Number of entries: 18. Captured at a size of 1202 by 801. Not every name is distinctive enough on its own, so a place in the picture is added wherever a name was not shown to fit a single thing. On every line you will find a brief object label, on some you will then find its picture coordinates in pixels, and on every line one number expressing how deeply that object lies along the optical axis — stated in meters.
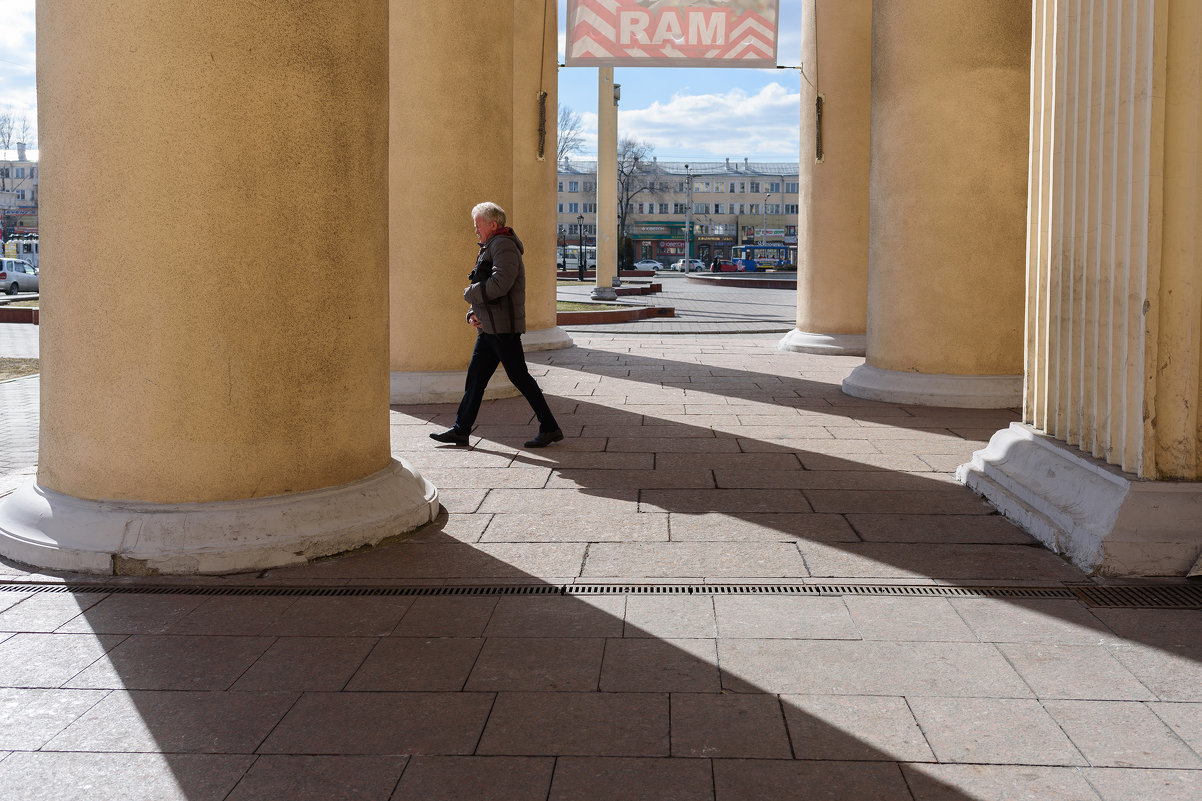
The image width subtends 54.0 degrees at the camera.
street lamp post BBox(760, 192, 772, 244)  108.19
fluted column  5.27
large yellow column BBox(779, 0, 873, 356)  16.38
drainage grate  4.92
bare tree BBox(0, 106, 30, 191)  93.12
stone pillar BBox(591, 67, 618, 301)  32.69
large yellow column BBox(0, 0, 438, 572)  5.16
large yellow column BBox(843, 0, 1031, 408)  10.73
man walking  8.29
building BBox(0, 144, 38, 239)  99.72
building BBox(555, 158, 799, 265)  112.31
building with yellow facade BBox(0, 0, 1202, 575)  5.18
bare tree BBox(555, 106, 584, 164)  72.50
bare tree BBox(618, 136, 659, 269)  86.25
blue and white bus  75.12
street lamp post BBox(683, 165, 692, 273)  91.94
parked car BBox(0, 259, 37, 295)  46.69
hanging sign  14.80
